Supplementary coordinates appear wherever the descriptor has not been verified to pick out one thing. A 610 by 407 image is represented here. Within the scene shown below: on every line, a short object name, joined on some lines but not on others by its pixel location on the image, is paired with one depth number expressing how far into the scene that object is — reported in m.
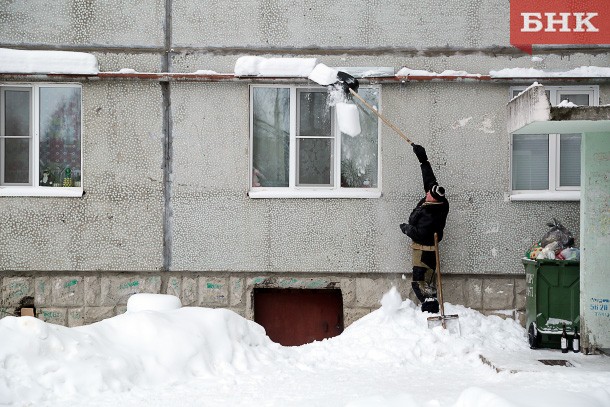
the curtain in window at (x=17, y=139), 20.56
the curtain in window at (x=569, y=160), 20.36
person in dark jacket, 19.06
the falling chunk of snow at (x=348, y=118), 19.69
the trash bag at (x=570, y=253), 18.30
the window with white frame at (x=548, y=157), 20.27
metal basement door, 20.45
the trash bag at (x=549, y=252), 18.34
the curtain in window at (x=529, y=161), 20.36
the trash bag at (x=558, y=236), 18.70
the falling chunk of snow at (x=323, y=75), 19.80
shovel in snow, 18.59
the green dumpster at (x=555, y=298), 18.11
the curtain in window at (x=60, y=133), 20.56
